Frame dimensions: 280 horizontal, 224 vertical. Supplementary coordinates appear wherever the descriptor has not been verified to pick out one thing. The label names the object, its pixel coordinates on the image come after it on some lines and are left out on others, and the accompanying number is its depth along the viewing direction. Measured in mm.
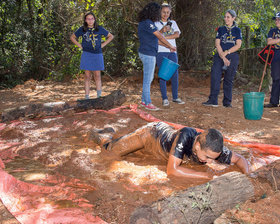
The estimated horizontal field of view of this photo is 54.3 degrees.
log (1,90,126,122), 4449
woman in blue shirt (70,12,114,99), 5238
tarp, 1888
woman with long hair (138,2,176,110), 4750
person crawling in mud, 2338
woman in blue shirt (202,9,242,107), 5191
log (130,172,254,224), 1617
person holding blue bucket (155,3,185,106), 5137
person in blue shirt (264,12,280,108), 5309
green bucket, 4566
